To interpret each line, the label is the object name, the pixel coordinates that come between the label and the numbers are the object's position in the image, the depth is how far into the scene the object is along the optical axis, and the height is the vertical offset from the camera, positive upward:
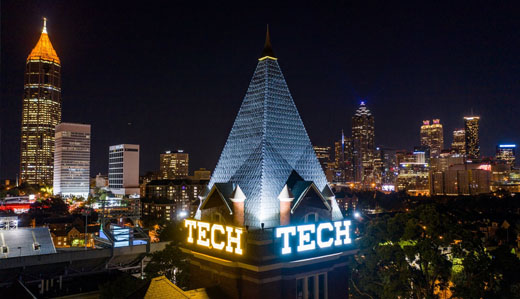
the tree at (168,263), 30.75 -6.91
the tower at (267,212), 23.70 -2.51
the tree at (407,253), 25.50 -5.17
